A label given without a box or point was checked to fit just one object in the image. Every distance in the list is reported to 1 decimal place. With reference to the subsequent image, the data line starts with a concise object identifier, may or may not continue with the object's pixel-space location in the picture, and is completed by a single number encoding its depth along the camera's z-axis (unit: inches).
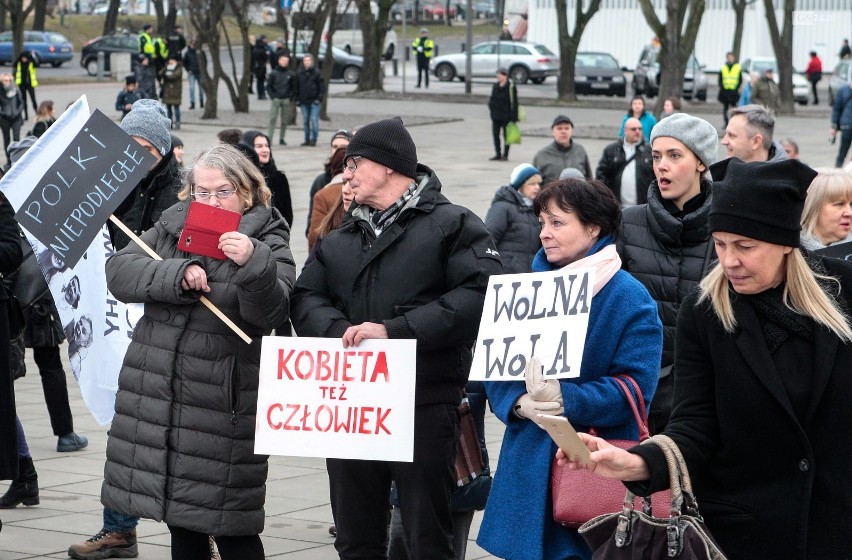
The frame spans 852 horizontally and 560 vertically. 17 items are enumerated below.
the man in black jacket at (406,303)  184.2
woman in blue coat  170.1
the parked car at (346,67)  1895.9
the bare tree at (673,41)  1296.8
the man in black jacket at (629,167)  427.2
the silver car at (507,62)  1908.2
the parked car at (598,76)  1668.3
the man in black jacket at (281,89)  1119.0
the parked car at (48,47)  2068.2
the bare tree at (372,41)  1482.5
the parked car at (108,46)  1974.3
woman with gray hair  191.2
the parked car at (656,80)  1628.9
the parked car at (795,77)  1648.6
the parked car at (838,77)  1553.9
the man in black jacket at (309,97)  1096.8
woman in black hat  132.1
